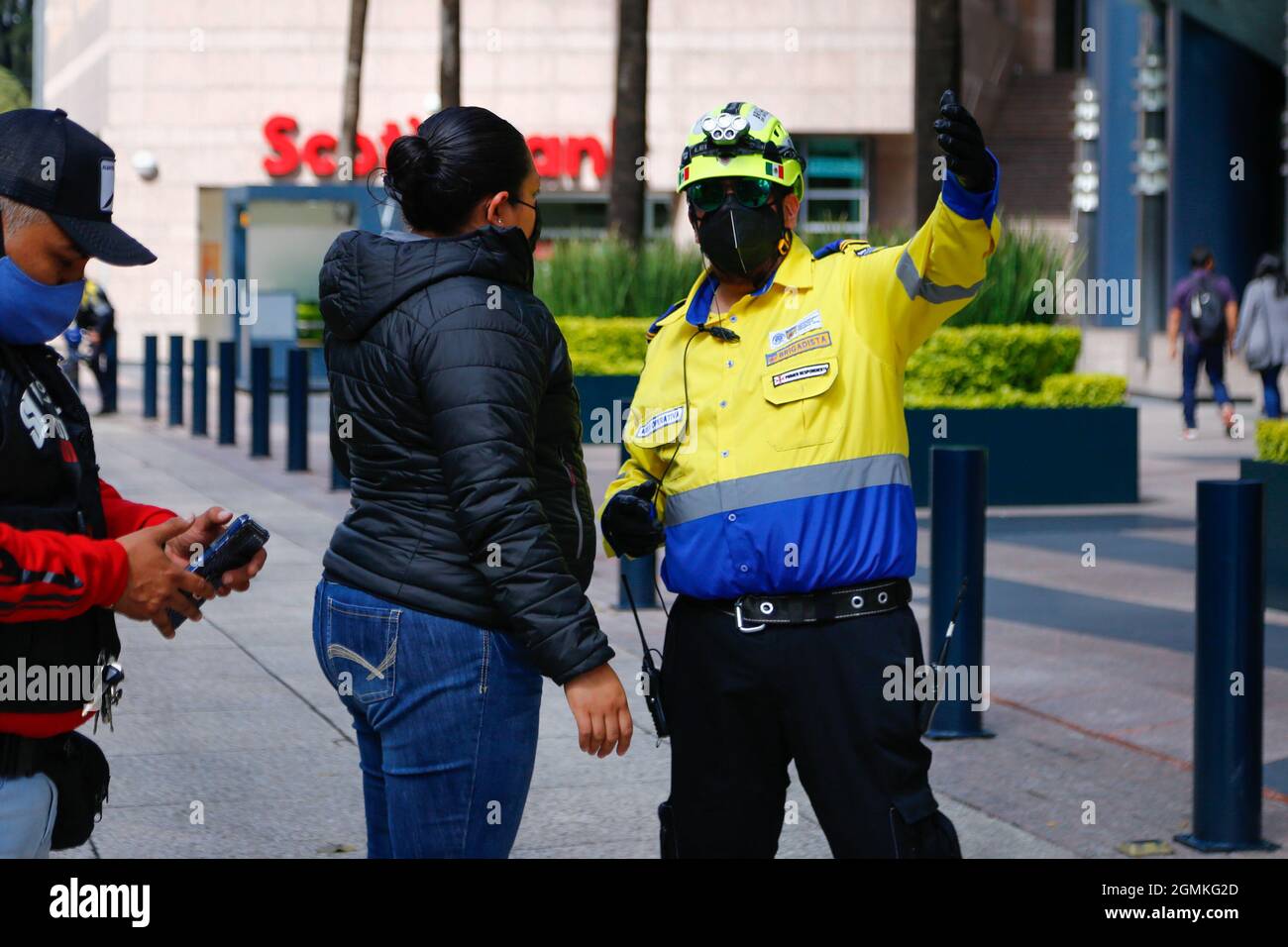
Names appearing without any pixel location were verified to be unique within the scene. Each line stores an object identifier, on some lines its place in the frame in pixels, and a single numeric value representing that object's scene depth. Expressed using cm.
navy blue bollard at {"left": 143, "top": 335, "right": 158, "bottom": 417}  2098
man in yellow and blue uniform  341
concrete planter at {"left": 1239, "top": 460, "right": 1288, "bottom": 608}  887
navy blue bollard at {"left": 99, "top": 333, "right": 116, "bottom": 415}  2127
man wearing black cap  272
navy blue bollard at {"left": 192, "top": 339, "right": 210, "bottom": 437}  1852
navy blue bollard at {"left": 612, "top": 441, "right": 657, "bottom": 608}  863
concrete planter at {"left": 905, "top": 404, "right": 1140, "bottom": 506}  1291
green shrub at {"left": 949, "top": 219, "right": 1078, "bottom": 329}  1402
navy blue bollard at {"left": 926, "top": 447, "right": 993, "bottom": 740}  648
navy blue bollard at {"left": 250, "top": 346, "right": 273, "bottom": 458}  1644
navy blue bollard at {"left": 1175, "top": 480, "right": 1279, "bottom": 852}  514
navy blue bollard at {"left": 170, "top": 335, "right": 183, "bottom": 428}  1981
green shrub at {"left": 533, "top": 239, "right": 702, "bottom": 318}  1831
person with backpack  1839
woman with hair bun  297
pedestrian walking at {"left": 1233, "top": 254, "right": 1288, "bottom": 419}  1738
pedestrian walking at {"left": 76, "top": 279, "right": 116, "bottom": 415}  2047
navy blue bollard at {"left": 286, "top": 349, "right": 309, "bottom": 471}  1510
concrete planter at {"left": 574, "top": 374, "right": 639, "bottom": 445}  1692
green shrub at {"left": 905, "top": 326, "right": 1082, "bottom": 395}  1348
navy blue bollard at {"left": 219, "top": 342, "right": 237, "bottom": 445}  1769
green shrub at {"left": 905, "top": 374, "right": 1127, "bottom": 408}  1329
